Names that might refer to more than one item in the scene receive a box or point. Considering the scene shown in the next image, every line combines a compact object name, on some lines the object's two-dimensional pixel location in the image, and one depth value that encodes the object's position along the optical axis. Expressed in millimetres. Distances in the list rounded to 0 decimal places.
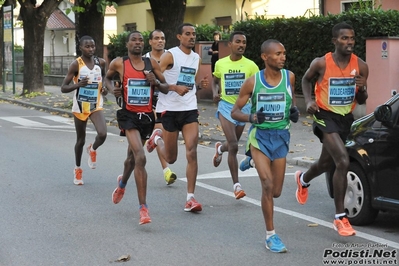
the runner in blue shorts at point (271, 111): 11103
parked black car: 11563
